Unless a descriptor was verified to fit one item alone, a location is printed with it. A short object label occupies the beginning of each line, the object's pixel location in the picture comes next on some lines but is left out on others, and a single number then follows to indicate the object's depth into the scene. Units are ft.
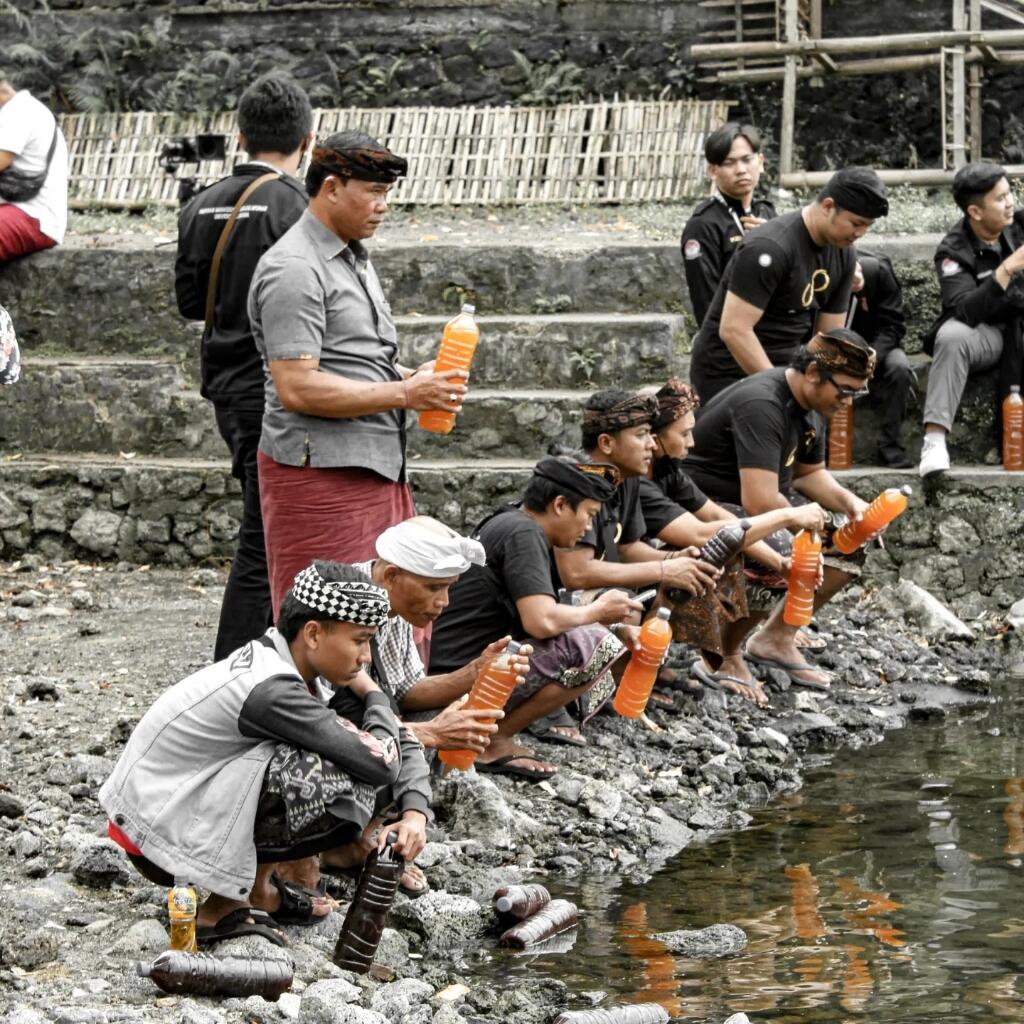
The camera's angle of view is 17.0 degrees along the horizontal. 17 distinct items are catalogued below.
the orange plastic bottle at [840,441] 61.23
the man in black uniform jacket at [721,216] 57.25
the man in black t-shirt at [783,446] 45.47
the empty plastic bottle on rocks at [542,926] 31.21
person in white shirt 65.59
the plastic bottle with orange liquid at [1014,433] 60.28
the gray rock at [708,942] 31.04
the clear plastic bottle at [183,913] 26.78
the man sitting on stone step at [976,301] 59.90
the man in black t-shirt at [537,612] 38.15
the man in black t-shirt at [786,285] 47.98
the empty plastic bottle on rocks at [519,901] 31.61
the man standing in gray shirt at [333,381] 33.91
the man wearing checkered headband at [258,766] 27.32
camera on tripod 72.94
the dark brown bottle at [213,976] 26.11
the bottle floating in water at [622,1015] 26.85
